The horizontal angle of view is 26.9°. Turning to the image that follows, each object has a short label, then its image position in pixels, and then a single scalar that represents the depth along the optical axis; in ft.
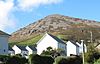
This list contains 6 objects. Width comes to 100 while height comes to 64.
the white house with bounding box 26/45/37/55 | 263.09
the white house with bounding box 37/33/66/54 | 227.92
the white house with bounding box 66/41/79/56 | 253.64
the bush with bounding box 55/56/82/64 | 102.43
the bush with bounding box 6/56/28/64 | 106.03
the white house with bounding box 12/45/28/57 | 263.96
